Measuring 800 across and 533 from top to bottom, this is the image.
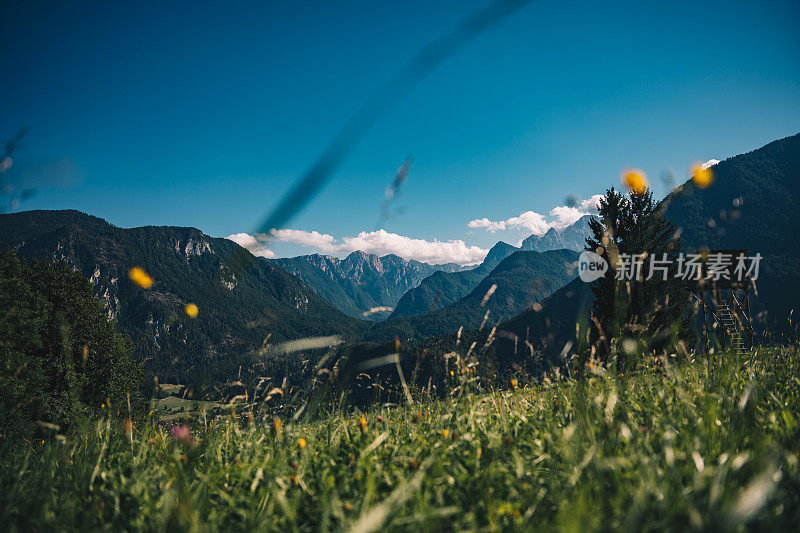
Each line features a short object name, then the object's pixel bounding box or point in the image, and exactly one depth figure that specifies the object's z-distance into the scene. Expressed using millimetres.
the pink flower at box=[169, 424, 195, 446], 2615
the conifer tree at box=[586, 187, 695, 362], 17609
